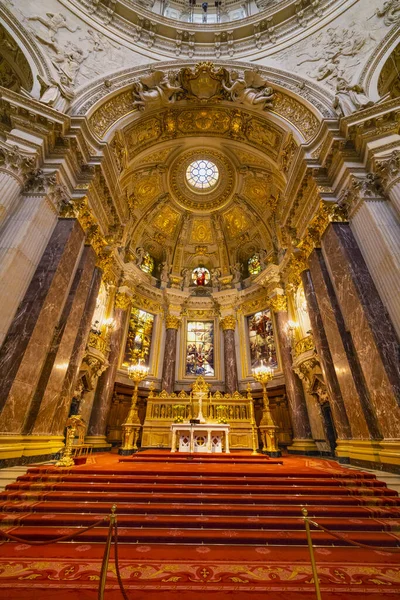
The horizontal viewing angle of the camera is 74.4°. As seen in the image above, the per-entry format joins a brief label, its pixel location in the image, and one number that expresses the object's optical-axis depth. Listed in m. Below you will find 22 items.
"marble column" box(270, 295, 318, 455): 10.91
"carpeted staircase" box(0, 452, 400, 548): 3.41
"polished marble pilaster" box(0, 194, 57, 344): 6.33
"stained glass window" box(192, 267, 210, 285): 19.42
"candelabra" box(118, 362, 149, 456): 9.85
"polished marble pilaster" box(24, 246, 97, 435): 6.46
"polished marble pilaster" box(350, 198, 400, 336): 6.50
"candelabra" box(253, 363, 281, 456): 9.93
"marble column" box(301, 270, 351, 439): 7.51
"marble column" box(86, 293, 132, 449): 11.09
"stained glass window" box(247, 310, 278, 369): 15.27
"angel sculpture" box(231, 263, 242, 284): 18.41
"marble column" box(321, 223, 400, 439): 5.95
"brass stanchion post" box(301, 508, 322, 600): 1.77
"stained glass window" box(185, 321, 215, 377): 16.69
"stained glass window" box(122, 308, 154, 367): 15.01
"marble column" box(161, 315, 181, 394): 15.49
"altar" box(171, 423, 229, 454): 8.86
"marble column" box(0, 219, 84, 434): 5.87
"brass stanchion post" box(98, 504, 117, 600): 1.80
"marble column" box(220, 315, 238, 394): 15.64
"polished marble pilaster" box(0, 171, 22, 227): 6.81
